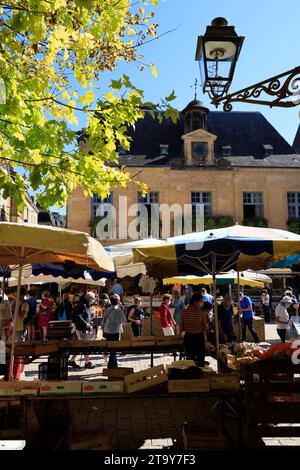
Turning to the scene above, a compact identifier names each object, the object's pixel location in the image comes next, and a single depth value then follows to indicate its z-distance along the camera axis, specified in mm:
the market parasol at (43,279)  13629
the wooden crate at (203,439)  4363
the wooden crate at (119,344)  7641
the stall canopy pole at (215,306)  6943
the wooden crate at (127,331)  13695
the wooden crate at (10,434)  4551
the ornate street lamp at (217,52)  4906
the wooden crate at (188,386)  4562
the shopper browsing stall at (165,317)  11633
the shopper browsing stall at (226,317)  10938
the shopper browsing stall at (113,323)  9570
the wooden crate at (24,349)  6801
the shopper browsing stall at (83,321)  10711
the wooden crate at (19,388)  4397
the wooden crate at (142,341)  7758
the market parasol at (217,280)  14216
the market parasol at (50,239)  4414
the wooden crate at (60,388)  4430
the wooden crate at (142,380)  4535
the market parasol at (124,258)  8156
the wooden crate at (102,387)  4484
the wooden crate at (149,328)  14461
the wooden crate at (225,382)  4663
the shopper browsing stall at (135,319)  12528
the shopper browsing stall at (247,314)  13219
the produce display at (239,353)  5427
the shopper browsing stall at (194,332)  7773
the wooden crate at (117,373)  5578
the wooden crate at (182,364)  5332
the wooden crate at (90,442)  4270
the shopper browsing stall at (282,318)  11852
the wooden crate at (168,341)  7965
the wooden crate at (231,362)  5459
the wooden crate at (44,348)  6929
